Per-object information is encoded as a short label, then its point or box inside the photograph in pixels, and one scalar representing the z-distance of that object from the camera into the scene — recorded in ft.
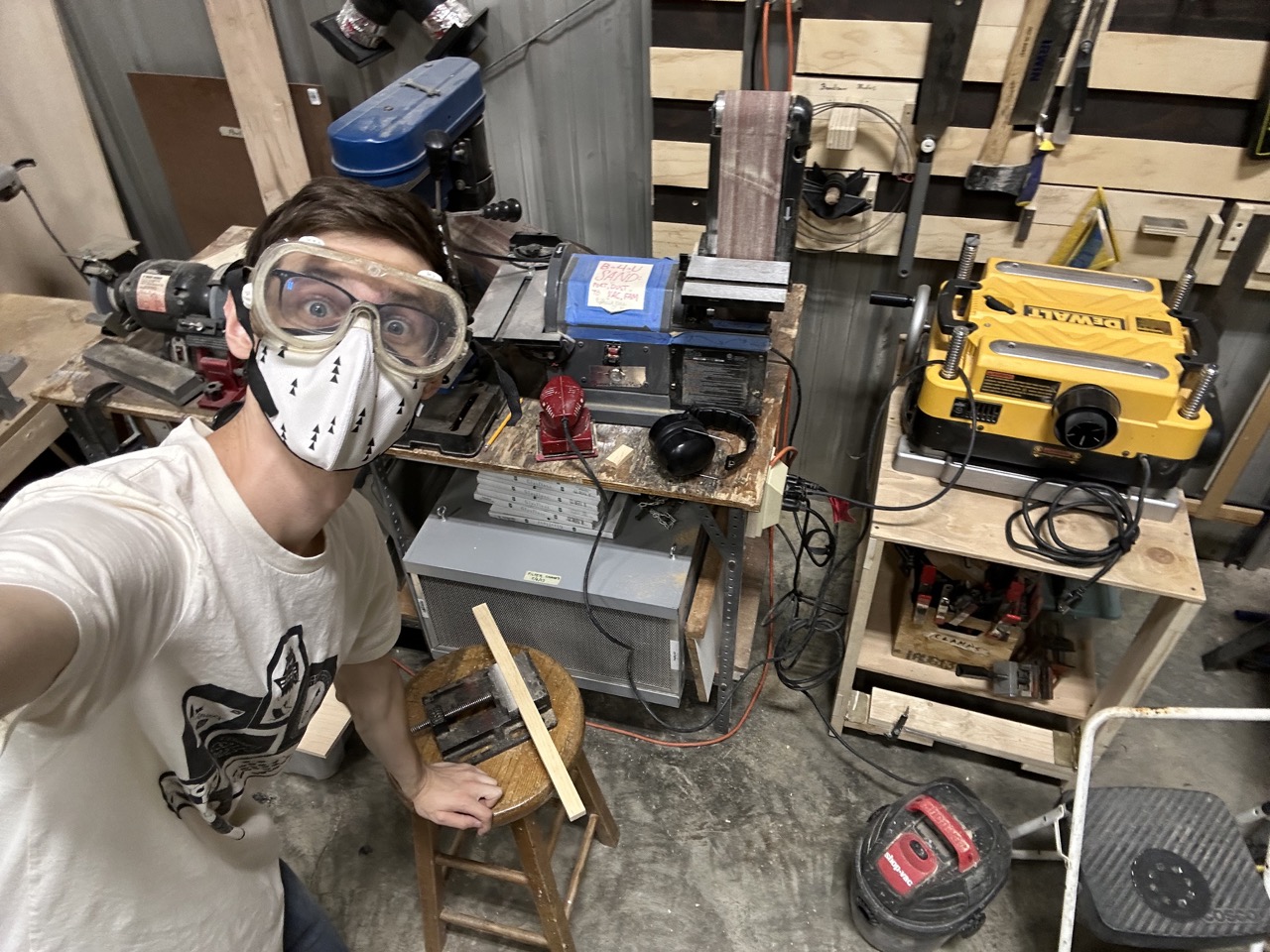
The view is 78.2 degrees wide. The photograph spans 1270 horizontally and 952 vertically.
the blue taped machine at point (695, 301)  4.96
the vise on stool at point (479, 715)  4.73
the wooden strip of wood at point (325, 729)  6.53
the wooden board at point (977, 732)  6.27
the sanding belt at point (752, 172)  5.12
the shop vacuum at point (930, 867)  5.15
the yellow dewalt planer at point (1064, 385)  4.90
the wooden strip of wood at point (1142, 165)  5.77
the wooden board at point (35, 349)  6.10
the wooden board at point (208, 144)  7.41
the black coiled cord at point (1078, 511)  5.06
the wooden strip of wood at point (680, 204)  6.97
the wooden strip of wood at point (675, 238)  7.12
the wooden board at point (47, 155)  7.33
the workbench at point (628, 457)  5.12
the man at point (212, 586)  2.32
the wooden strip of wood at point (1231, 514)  7.43
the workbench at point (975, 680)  5.14
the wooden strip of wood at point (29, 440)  6.05
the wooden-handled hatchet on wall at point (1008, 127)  5.48
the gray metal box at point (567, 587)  5.92
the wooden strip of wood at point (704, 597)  5.95
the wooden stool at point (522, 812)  4.60
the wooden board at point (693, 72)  6.16
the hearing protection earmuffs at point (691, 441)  5.00
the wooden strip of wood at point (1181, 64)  5.34
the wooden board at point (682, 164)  6.61
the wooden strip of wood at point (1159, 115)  5.63
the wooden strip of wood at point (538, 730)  4.58
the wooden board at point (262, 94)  6.86
